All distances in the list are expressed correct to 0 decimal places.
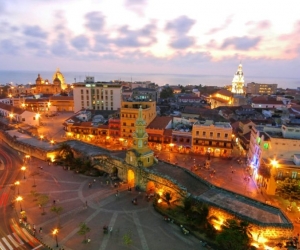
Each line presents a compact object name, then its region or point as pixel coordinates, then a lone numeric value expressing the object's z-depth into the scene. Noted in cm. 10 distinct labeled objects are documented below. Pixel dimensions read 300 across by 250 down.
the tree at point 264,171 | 3874
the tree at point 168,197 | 3444
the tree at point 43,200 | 3303
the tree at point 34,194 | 3653
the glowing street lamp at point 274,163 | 3791
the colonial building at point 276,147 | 4088
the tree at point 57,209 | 2973
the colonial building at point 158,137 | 6047
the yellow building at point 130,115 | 6431
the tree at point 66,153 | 5096
